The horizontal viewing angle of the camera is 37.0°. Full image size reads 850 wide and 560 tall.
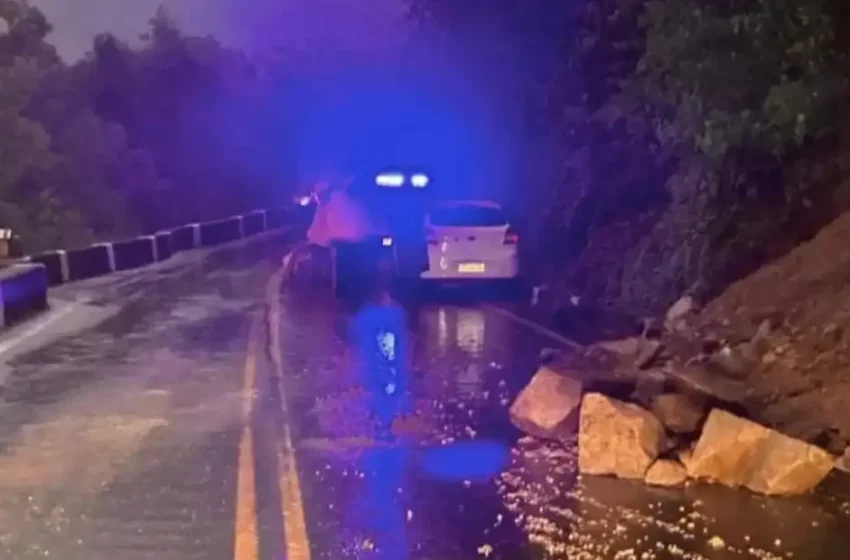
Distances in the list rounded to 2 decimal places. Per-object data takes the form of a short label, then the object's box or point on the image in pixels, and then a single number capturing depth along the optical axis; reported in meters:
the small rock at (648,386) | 11.08
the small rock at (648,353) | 12.28
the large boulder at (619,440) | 9.48
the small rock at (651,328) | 15.62
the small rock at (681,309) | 16.03
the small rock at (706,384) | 10.70
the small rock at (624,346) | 12.91
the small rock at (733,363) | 11.64
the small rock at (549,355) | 14.57
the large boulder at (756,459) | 8.99
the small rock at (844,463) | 9.59
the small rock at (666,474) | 9.24
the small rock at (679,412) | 10.04
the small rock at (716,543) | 7.71
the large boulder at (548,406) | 10.78
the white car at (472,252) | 20.56
